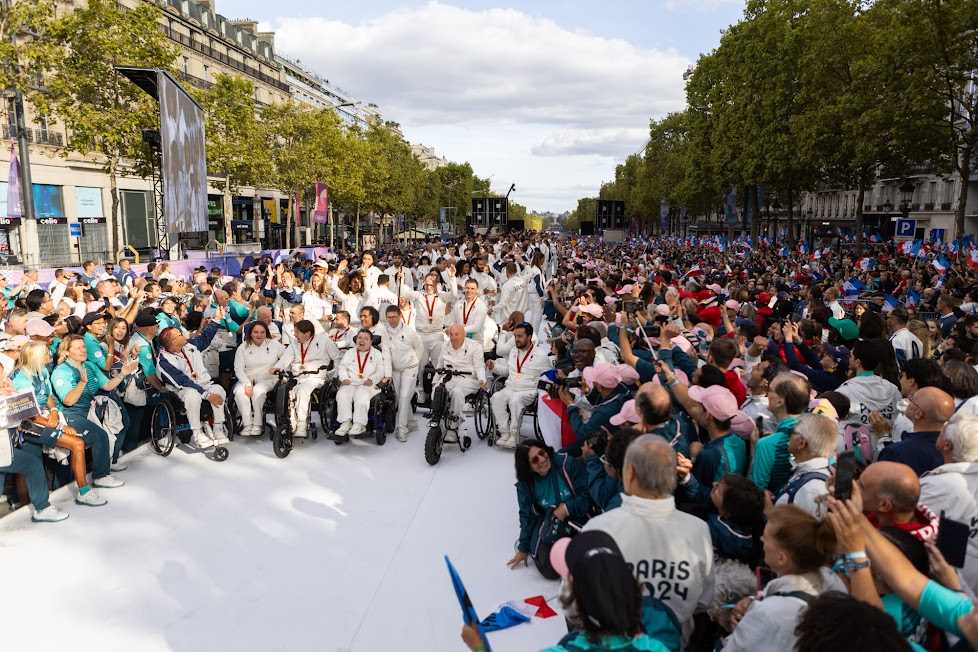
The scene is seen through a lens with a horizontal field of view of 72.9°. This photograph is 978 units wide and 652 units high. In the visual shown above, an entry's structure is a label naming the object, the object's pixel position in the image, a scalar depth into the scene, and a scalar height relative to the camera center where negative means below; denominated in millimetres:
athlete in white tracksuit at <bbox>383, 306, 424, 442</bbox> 8141 -1563
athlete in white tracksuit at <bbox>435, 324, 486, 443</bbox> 7810 -1570
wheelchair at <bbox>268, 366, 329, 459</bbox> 7371 -2053
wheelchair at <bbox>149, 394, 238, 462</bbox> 7344 -2152
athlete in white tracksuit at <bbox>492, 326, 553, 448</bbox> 7469 -1635
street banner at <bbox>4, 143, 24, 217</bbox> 20953 +1328
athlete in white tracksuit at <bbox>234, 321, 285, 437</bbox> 7758 -1657
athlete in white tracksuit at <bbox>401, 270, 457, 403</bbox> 9930 -1298
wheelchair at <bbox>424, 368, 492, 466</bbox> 7234 -2091
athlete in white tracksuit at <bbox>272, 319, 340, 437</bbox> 7672 -1537
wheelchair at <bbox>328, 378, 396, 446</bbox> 7722 -2082
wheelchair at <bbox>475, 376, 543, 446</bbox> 7951 -2218
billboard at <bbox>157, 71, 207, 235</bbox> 14203 +1765
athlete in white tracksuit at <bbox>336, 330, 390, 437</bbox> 7535 -1708
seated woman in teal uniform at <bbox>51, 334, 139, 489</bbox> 6109 -1488
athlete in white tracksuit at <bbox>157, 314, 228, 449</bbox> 7176 -1605
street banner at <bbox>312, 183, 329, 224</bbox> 33469 +1491
